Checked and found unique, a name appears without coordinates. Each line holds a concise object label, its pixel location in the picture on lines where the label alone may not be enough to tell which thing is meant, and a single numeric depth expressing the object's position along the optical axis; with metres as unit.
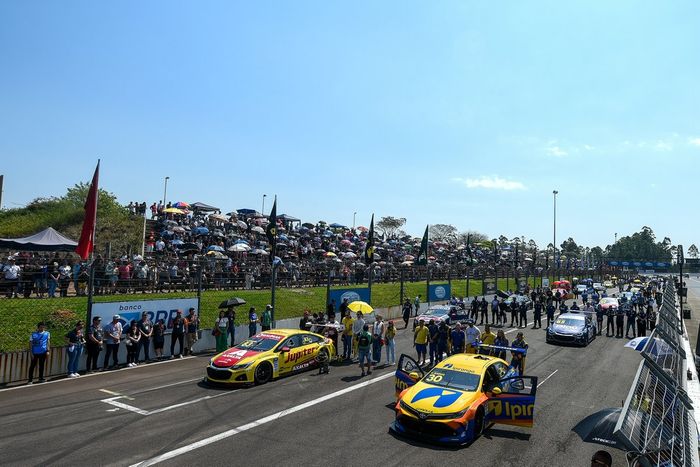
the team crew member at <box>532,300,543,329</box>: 26.94
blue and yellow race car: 8.96
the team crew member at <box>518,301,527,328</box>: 27.67
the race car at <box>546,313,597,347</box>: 21.11
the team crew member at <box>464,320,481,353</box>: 15.76
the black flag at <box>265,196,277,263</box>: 22.47
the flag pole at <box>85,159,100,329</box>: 15.12
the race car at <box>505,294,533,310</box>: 28.80
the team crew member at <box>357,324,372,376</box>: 14.96
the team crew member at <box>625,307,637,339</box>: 24.66
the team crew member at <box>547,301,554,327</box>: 26.87
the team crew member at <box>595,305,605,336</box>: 25.56
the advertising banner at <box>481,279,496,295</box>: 47.38
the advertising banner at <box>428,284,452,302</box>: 37.57
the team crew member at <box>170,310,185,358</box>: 17.38
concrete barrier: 13.16
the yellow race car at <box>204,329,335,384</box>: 13.25
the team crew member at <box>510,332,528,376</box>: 12.82
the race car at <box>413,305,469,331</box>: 25.97
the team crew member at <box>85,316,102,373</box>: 14.92
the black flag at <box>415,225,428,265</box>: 36.35
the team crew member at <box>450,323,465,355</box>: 16.14
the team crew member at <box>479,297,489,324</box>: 29.14
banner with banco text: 15.72
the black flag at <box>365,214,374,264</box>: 28.47
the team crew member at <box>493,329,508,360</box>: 13.75
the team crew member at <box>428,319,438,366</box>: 16.11
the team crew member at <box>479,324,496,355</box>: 14.15
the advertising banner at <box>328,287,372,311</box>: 26.90
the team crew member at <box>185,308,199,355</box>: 18.12
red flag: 16.38
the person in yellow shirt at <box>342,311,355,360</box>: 17.34
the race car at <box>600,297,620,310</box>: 29.70
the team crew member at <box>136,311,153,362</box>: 16.50
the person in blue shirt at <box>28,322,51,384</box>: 13.29
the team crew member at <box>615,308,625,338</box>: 24.41
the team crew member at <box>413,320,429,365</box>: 15.97
